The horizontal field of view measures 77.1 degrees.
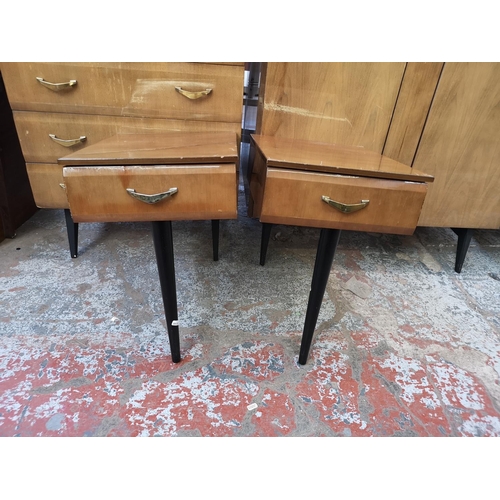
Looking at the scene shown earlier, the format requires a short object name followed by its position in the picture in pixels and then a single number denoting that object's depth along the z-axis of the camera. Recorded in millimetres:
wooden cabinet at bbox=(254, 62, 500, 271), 1034
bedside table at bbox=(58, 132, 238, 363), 560
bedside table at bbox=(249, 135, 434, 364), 609
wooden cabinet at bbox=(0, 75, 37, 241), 1250
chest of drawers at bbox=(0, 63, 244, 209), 923
